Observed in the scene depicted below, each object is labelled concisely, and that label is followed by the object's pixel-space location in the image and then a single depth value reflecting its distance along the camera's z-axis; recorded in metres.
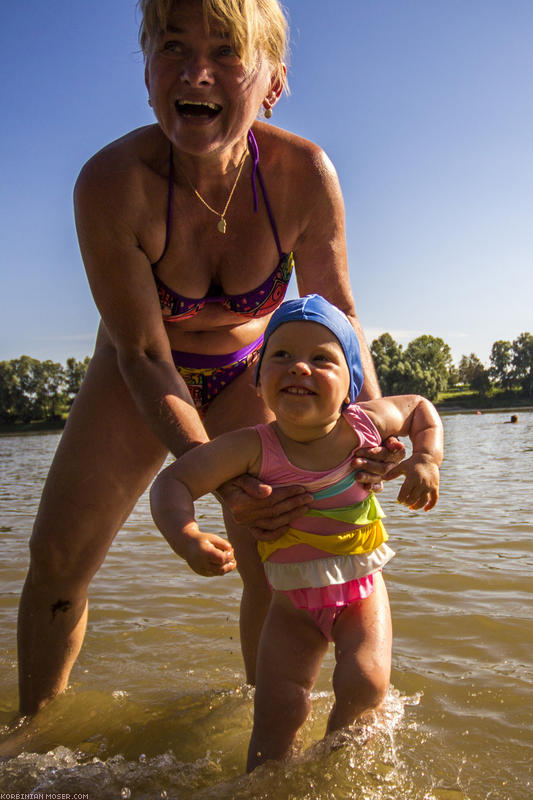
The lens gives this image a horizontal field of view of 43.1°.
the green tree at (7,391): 79.00
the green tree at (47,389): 80.88
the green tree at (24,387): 79.94
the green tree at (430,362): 85.06
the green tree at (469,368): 94.00
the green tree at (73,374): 86.22
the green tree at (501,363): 93.56
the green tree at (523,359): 92.72
